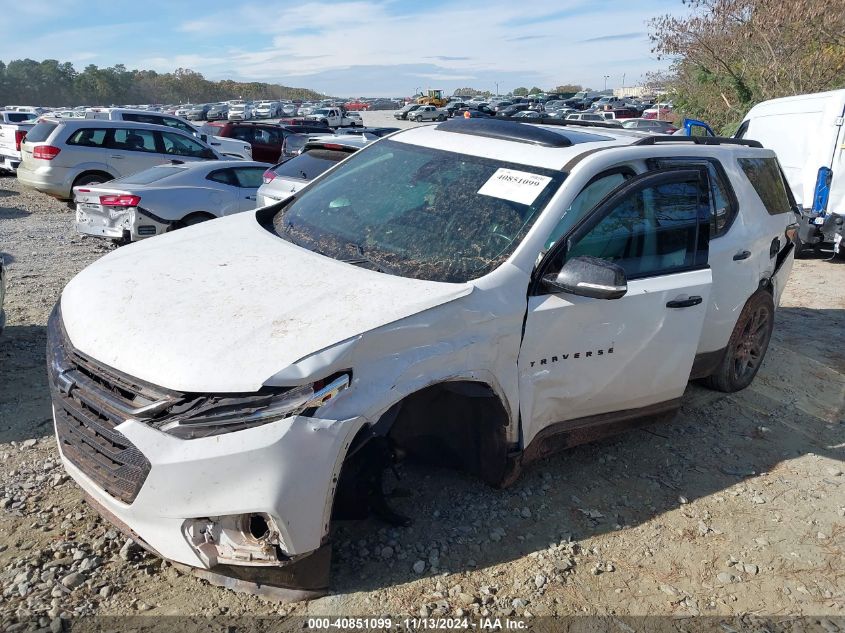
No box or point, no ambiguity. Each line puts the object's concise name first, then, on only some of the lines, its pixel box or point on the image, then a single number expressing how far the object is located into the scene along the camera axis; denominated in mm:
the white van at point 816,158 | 9430
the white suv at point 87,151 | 12469
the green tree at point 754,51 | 20078
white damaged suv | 2418
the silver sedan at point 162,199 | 8328
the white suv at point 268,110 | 52406
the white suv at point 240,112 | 47250
